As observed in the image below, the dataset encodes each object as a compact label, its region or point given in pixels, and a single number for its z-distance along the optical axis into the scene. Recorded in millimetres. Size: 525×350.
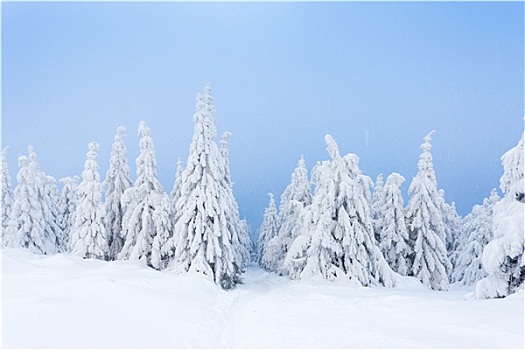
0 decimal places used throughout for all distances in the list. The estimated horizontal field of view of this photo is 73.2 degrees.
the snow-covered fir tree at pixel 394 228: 31594
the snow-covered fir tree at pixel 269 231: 42738
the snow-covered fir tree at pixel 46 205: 37969
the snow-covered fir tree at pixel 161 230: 29094
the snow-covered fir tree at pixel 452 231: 40094
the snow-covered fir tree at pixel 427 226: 30812
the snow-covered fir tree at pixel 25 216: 36438
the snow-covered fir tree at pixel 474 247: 32125
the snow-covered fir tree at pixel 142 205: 29688
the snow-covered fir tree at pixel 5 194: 39562
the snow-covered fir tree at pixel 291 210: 37197
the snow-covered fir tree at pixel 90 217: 31469
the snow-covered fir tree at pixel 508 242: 14171
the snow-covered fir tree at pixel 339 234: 28156
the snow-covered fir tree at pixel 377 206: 33450
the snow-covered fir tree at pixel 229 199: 30469
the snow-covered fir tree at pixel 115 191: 33375
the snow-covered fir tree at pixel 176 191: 31250
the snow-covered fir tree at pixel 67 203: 50516
